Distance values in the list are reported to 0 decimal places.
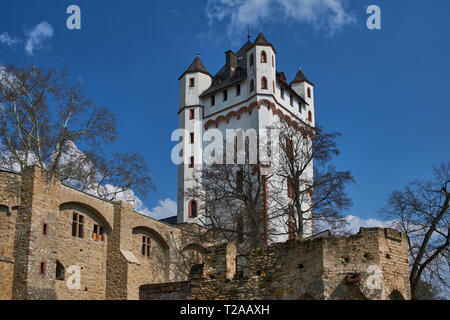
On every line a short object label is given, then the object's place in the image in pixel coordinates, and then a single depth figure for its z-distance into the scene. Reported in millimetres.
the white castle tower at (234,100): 45969
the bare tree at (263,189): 31297
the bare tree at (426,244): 22641
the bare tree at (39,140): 33656
